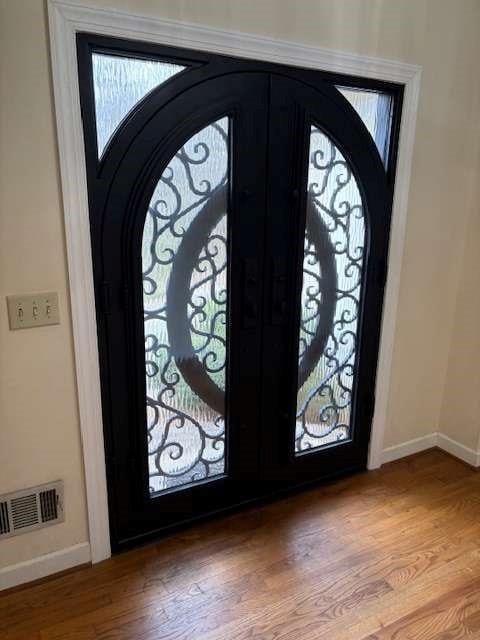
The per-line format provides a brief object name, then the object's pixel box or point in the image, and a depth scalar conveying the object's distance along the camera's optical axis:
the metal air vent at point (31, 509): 1.74
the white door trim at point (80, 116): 1.49
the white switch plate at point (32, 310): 1.59
